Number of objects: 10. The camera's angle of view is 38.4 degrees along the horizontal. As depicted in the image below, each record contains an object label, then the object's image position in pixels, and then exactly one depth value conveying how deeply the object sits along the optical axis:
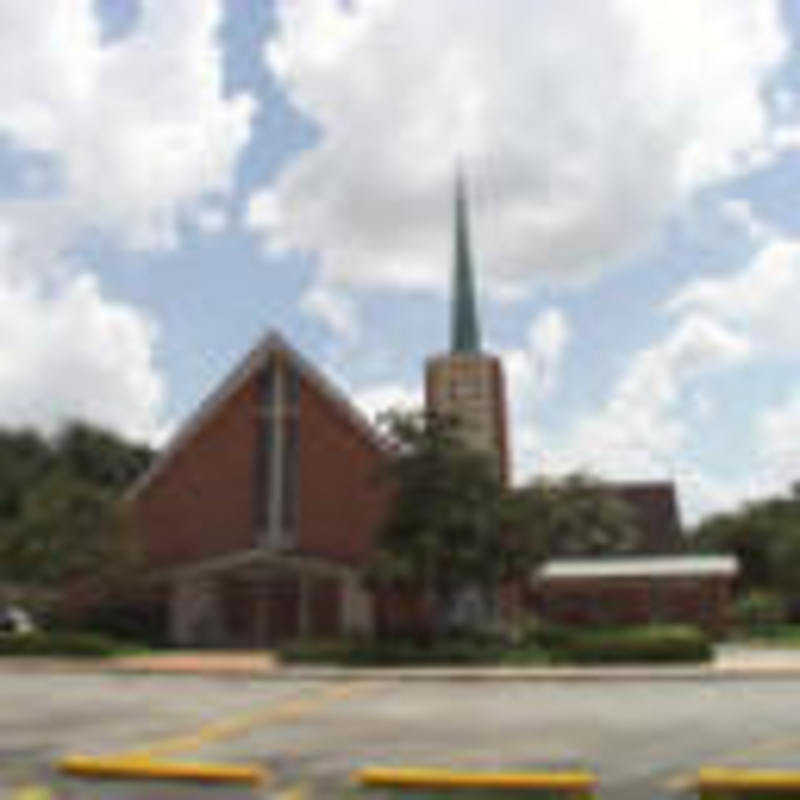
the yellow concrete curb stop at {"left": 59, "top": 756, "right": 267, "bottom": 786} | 10.50
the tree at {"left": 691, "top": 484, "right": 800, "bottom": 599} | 51.56
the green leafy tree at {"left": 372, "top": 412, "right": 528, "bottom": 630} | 31.11
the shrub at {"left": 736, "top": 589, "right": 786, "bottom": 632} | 44.06
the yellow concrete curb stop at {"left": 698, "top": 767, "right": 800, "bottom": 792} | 9.20
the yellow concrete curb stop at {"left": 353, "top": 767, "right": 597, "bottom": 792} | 9.66
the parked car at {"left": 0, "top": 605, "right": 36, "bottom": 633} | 43.69
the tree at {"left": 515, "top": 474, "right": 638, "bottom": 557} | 42.91
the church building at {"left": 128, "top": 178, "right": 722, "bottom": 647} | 38.41
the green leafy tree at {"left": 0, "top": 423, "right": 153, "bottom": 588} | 35.16
